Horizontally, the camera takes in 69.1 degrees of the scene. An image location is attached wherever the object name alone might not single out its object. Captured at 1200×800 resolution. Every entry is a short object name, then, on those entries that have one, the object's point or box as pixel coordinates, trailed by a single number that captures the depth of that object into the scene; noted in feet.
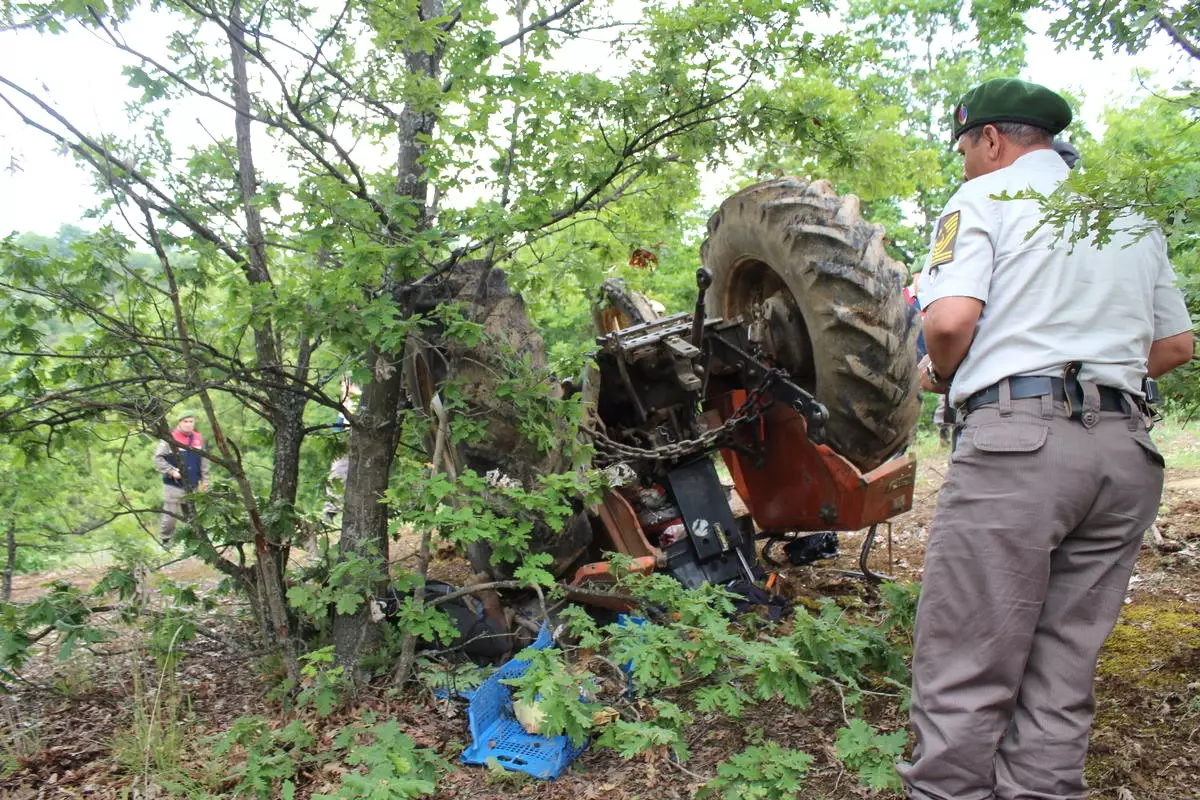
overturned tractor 13.24
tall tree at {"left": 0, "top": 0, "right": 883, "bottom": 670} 10.96
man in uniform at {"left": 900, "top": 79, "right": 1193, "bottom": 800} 6.87
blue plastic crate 10.14
